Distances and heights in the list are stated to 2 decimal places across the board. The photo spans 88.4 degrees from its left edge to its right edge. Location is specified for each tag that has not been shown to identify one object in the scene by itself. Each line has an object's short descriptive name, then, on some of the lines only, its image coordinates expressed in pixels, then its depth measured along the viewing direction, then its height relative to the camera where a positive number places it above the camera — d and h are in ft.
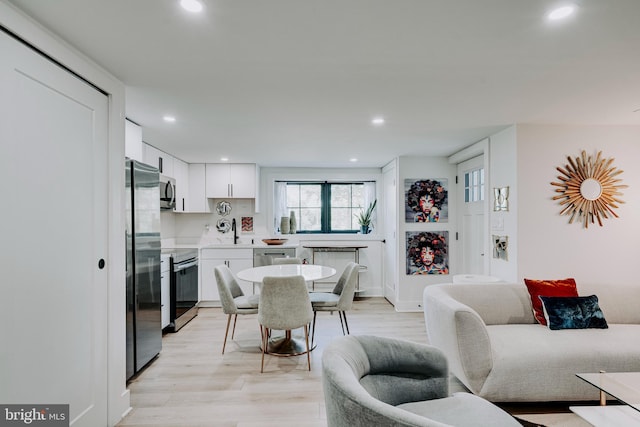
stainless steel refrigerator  8.79 -1.43
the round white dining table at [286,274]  10.53 -2.00
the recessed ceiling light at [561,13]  4.79 +2.99
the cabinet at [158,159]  12.76 +2.35
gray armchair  3.94 -2.49
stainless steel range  12.88 -3.07
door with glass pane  14.02 -0.07
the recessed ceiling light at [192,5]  4.63 +3.00
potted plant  19.26 -0.24
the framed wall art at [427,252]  16.15 -1.89
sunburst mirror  10.62 +0.74
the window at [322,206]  19.71 +0.49
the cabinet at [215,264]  16.48 -2.53
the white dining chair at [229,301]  10.41 -2.88
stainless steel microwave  13.99 +0.93
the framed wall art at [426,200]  16.14 +0.67
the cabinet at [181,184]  16.05 +1.57
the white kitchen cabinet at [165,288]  12.18 -2.79
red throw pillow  8.90 -2.10
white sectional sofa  7.16 -3.14
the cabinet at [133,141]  9.82 +2.28
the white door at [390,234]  16.81 -1.13
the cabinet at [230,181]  17.56 +1.79
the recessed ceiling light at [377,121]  10.07 +2.92
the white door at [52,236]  4.75 -0.36
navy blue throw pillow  8.34 -2.56
